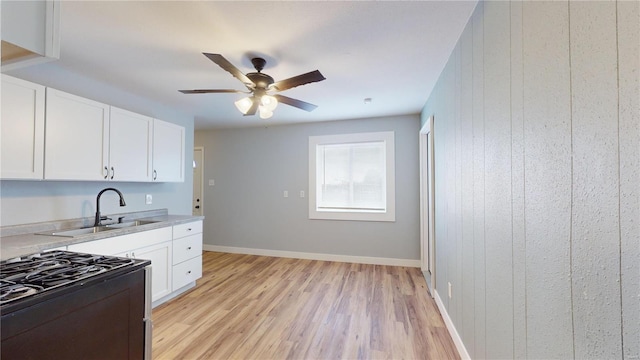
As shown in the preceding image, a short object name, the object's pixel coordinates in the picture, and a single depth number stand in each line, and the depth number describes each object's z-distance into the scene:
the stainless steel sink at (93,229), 2.12
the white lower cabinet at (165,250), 2.12
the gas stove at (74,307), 0.79
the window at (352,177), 4.01
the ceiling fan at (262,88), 1.89
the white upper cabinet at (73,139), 1.80
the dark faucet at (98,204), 2.46
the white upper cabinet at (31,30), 0.55
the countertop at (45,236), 1.59
